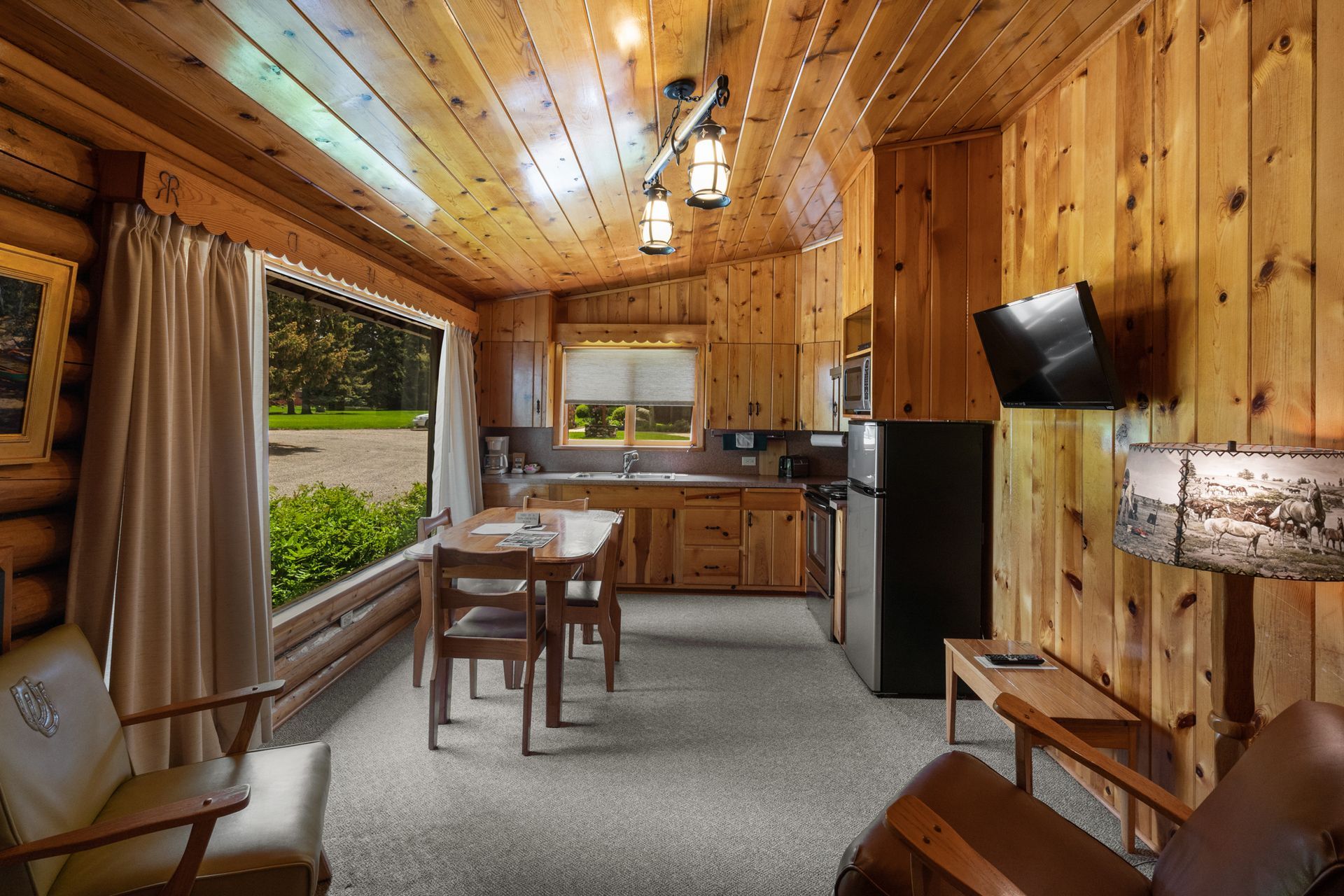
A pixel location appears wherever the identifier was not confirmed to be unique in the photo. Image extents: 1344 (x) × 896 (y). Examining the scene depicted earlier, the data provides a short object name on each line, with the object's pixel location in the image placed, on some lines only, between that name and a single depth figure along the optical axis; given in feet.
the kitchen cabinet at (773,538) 15.79
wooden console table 6.34
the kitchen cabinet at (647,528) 16.02
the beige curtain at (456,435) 14.94
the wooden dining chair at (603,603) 10.01
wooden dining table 8.49
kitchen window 17.95
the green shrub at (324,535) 9.92
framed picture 5.14
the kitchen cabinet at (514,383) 17.13
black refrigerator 9.99
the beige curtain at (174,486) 6.04
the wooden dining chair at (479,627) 7.96
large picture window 9.95
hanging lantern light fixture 6.81
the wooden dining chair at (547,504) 12.73
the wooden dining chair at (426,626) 9.90
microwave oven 10.75
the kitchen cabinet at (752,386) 16.66
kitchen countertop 15.84
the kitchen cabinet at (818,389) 15.78
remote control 7.94
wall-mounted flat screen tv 6.48
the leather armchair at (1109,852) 3.25
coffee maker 17.43
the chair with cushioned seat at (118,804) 3.94
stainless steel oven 12.82
